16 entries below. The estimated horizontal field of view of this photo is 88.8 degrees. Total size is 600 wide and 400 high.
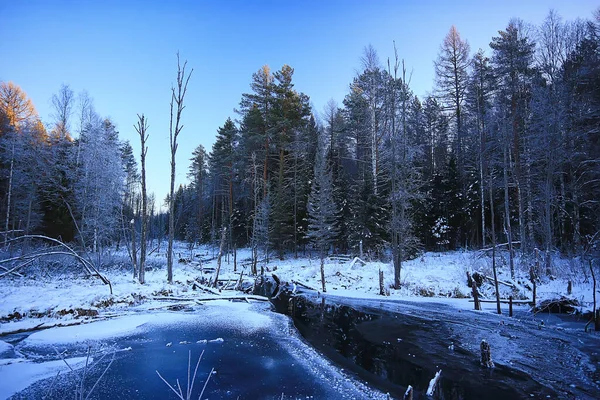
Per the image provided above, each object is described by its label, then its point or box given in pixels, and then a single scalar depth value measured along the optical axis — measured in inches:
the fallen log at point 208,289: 585.3
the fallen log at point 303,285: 700.7
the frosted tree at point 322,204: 794.4
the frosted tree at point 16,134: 882.1
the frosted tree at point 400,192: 641.6
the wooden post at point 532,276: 435.0
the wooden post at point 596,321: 343.0
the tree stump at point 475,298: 467.6
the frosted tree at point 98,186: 897.5
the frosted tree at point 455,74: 1061.8
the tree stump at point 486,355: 259.1
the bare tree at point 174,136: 640.4
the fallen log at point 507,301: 482.7
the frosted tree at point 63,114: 1096.8
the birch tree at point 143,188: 600.0
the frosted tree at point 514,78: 757.9
